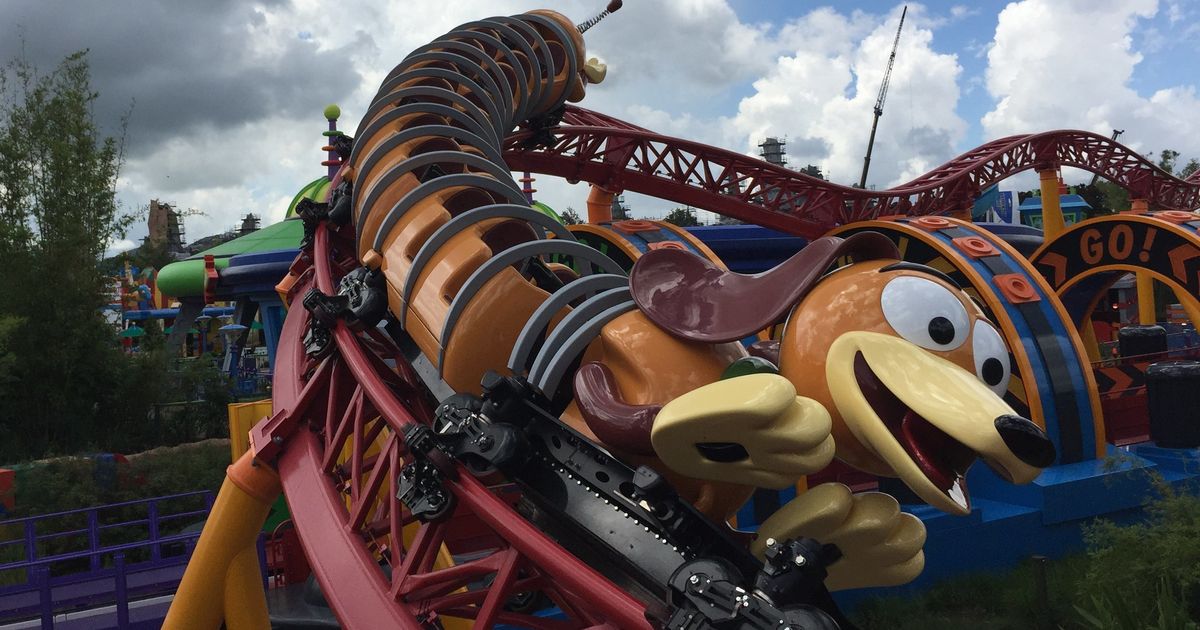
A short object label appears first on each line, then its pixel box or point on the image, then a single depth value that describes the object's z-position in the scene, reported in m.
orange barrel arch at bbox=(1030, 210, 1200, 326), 11.37
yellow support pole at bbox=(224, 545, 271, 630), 4.89
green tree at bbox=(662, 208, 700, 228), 55.27
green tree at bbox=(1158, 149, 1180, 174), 45.59
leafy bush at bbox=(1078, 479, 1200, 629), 5.79
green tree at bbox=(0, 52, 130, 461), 15.48
